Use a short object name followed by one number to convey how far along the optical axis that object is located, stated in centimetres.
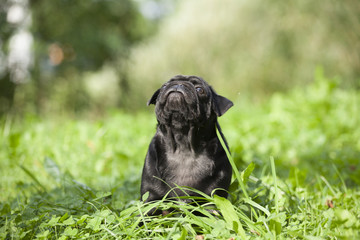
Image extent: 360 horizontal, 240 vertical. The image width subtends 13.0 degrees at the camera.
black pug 289
